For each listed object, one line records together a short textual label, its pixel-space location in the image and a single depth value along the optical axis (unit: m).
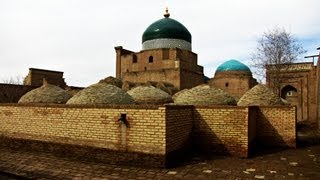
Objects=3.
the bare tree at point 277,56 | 20.94
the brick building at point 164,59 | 23.94
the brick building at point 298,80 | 21.78
